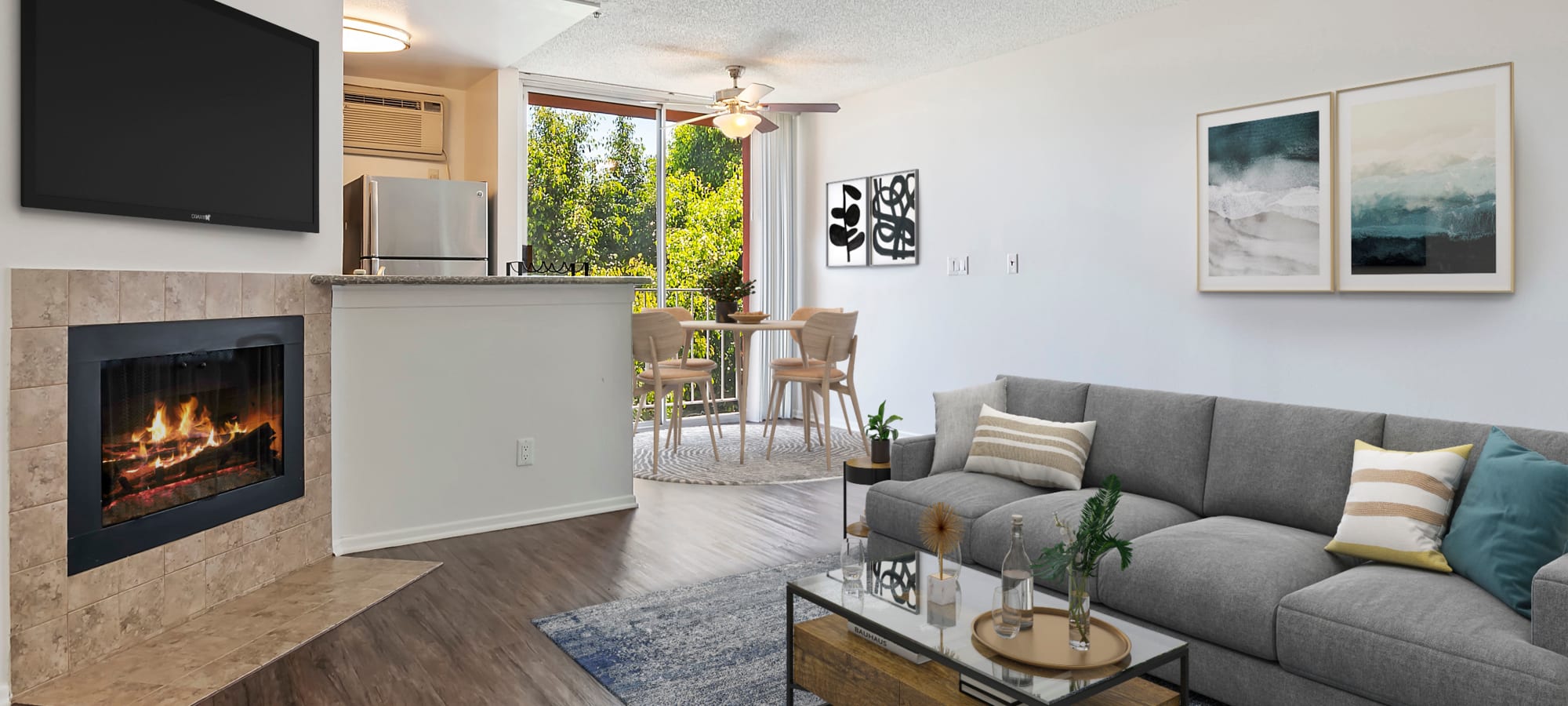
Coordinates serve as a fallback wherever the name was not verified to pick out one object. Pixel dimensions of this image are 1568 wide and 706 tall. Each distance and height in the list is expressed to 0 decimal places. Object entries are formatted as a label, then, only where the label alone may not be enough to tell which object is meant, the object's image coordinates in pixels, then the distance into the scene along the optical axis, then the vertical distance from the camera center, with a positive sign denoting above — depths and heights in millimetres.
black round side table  3740 -486
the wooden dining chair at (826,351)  5711 +5
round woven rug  5410 -687
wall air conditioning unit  6031 +1510
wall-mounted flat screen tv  2545 +750
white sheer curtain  7645 +1017
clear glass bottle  1987 -487
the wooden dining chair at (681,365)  6082 -87
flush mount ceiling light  4980 +1731
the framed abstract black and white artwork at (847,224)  7121 +996
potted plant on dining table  6051 +397
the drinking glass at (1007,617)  1980 -569
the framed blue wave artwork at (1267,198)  4219 +731
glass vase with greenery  1886 -415
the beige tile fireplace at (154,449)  2547 -320
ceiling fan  5582 +1481
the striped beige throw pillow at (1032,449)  3322 -358
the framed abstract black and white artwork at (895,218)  6590 +968
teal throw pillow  2145 -410
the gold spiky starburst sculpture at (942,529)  2209 -422
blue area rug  2488 -880
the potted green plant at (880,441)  3814 -365
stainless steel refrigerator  5539 +762
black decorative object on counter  5341 +571
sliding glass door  6891 +1222
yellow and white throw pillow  2365 -406
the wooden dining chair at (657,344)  5348 +41
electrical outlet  4301 -464
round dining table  5810 +111
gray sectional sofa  1926 -548
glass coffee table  1766 -607
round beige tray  1836 -601
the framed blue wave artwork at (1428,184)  3664 +693
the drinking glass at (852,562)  2334 -531
